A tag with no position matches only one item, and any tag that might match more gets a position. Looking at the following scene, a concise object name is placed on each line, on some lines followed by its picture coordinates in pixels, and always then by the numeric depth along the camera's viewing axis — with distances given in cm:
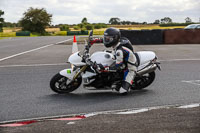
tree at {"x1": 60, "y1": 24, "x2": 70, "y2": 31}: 9969
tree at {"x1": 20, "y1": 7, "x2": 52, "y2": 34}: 9894
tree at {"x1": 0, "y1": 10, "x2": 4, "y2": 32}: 11031
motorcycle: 686
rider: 696
